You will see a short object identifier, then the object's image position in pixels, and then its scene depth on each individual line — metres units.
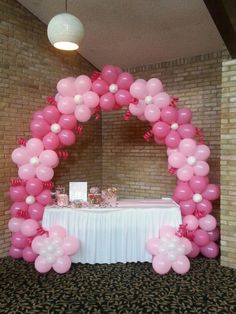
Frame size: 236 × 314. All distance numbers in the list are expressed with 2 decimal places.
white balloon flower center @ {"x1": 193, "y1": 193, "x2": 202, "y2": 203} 4.33
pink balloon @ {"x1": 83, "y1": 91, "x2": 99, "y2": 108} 4.23
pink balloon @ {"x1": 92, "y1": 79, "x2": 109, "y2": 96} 4.27
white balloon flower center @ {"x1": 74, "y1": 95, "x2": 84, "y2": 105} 4.27
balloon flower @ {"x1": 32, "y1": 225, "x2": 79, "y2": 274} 3.89
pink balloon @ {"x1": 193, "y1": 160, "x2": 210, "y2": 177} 4.23
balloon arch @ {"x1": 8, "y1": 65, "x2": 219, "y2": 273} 4.24
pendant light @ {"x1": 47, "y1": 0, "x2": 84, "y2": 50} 2.95
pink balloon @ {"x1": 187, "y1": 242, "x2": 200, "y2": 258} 4.39
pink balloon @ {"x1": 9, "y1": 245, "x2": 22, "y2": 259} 4.50
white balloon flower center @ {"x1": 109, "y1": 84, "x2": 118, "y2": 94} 4.30
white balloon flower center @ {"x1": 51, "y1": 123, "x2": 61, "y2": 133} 4.35
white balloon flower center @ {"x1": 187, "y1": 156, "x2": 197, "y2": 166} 4.24
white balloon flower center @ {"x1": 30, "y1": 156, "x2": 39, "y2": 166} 4.25
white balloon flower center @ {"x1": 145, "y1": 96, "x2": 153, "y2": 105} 4.25
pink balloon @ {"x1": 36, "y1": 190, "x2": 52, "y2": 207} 4.35
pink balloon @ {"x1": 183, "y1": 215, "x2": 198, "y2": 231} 4.30
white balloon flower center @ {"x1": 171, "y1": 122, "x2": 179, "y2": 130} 4.31
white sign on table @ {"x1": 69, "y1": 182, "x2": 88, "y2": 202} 4.52
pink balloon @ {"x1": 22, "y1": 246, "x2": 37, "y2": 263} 4.34
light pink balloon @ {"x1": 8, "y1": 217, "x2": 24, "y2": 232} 4.38
